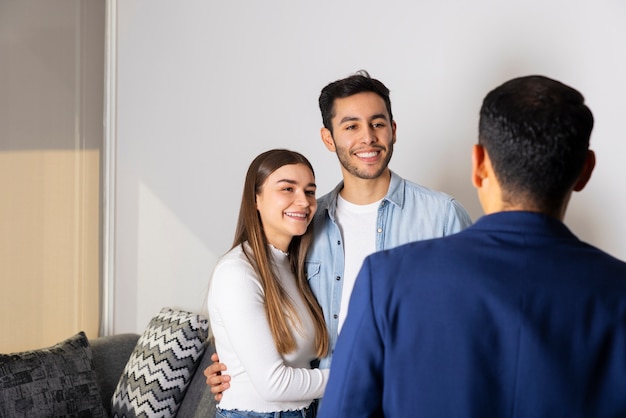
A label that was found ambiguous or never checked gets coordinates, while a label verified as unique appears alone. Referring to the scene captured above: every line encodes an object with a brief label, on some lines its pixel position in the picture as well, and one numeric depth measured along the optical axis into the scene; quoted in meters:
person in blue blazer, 1.13
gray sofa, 3.19
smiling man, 2.40
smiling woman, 2.12
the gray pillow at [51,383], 2.98
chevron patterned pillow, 3.27
